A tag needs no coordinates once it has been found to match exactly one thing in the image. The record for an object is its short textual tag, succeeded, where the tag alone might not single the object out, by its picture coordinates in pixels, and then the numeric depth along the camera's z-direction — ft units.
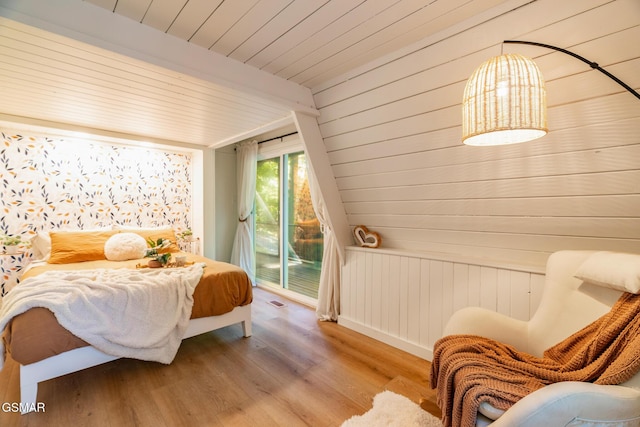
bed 5.42
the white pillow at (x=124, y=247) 9.61
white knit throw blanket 5.77
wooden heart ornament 9.03
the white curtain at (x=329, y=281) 10.09
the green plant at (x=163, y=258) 8.55
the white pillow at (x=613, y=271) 4.02
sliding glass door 12.23
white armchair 3.08
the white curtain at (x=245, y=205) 13.84
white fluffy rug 5.14
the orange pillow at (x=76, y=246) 9.02
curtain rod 12.08
